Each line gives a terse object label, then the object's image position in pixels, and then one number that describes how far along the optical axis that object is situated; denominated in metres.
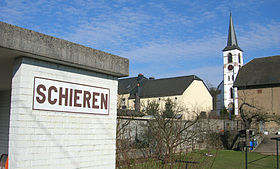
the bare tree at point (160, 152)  5.96
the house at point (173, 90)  42.09
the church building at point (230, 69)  58.62
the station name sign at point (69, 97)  4.28
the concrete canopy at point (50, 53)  3.81
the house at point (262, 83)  38.78
